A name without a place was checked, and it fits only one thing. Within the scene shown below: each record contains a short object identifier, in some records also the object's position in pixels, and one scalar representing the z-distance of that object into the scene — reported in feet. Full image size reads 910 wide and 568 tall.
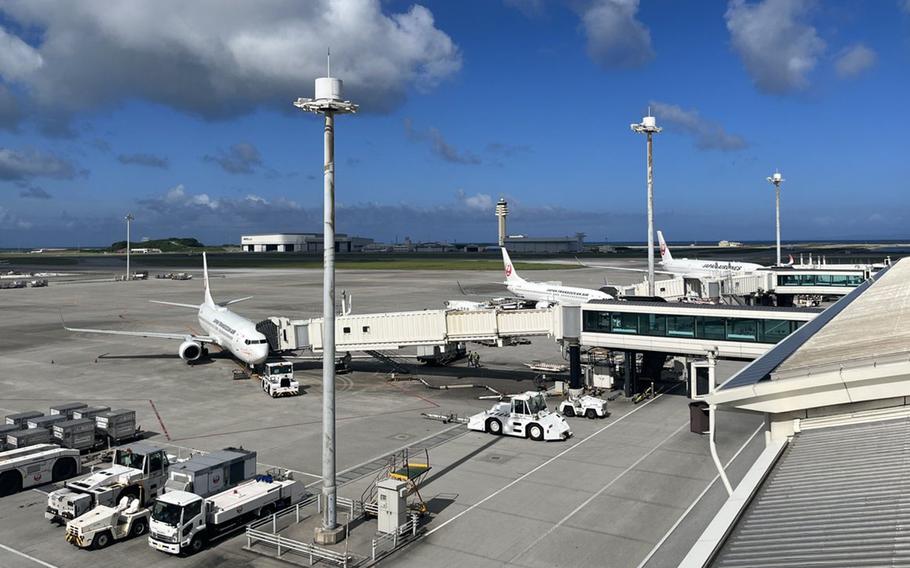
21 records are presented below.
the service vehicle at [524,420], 116.16
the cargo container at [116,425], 117.70
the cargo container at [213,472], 84.74
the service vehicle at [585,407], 130.93
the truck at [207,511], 75.05
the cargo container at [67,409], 119.96
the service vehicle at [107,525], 76.79
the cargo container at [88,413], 119.85
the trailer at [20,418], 114.92
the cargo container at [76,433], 111.96
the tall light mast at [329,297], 75.61
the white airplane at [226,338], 172.45
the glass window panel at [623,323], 144.25
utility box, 77.46
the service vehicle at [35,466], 96.32
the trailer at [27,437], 108.47
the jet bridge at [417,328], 156.97
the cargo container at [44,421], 113.70
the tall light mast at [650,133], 171.01
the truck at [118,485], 83.51
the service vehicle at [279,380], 153.58
